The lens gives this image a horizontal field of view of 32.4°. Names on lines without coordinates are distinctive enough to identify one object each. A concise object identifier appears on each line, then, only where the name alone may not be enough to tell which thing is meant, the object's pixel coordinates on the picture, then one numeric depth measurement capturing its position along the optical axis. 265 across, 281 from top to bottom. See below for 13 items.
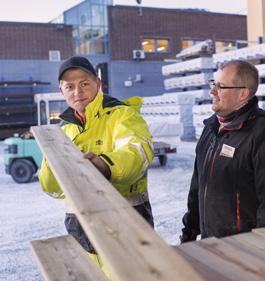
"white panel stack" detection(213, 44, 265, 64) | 11.24
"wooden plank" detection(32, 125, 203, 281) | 1.11
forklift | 9.62
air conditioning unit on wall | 24.12
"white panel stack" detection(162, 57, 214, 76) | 14.51
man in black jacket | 2.30
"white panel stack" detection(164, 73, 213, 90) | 14.58
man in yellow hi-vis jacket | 2.14
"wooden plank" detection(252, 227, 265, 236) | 1.85
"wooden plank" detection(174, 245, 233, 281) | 1.47
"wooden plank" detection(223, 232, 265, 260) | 1.67
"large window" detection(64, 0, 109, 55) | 23.91
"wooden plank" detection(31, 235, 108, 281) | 1.70
